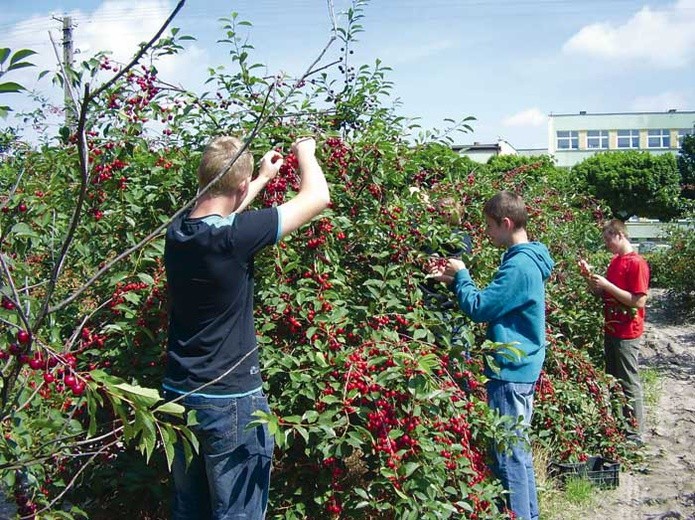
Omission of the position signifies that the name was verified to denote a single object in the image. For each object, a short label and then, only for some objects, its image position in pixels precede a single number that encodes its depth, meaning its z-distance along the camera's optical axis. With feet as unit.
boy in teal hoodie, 10.49
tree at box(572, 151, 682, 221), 119.34
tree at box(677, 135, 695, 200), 141.59
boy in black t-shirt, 7.18
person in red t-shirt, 16.46
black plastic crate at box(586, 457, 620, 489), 15.10
